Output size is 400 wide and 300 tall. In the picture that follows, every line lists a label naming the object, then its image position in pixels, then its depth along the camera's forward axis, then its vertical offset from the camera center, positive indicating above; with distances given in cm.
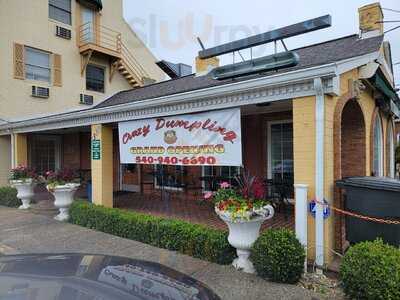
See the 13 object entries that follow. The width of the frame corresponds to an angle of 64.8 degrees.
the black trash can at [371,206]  411 -80
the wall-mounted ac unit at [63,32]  1563 +601
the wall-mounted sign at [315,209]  455 -88
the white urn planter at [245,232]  452 -120
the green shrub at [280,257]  407 -141
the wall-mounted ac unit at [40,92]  1454 +284
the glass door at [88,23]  1686 +695
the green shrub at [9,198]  1052 -152
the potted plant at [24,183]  988 -96
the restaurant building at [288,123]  463 +65
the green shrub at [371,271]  317 -130
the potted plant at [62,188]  813 -93
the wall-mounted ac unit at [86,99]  1665 +280
